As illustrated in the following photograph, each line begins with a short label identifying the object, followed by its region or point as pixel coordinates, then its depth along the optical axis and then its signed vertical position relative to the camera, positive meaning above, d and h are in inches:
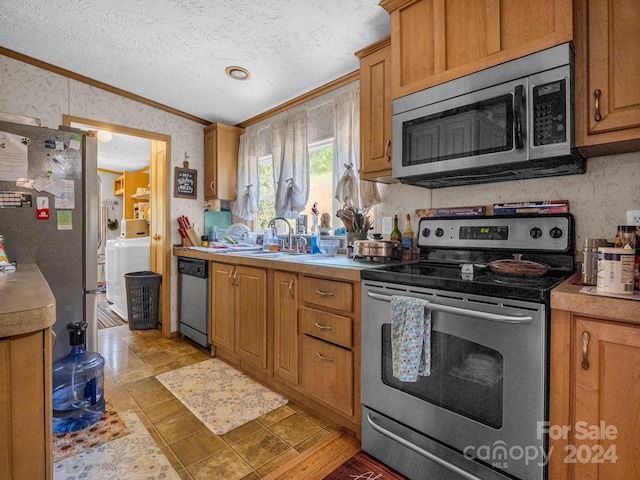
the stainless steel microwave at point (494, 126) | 51.0 +19.5
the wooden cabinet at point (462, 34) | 52.1 +36.0
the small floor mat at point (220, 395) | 75.7 -41.6
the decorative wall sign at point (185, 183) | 138.6 +23.0
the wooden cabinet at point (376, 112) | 77.2 +29.9
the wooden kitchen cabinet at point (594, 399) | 37.8 -19.9
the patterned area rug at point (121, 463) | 57.6 -41.9
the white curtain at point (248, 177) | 137.5 +25.1
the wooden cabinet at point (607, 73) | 46.9 +23.9
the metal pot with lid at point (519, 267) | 56.1 -5.7
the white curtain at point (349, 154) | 94.2 +24.2
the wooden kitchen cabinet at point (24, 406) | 27.6 -14.8
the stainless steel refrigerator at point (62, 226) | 73.0 +2.5
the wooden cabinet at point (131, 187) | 223.8 +33.8
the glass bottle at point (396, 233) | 83.6 +0.6
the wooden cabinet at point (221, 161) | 141.5 +33.0
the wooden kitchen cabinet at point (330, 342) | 66.2 -23.0
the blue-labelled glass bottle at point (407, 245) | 81.6 -2.4
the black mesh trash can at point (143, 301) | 141.3 -28.0
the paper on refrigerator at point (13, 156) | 70.8 +17.7
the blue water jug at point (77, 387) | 72.5 -34.9
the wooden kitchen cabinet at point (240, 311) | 88.7 -22.4
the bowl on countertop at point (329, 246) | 100.4 -3.4
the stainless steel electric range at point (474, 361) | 43.3 -18.8
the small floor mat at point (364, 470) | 57.7 -42.4
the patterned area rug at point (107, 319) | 152.2 -40.8
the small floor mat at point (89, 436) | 64.1 -41.9
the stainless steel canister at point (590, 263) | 46.7 -4.1
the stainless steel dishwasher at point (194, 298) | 115.5 -23.3
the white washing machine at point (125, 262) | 153.8 -12.2
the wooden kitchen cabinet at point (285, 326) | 78.6 -22.5
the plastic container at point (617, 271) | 39.8 -4.5
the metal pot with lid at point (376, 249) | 76.1 -3.2
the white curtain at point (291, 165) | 116.5 +25.8
